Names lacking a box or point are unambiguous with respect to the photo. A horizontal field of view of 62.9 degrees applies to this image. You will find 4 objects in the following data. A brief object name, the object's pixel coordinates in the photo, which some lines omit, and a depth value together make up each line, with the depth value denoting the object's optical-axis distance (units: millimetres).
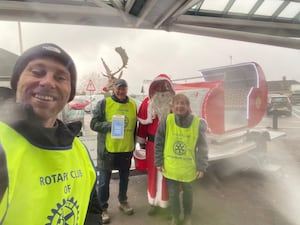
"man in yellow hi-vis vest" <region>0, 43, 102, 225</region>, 308
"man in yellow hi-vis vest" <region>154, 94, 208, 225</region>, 1399
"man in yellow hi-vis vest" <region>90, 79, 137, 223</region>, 1496
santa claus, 1576
